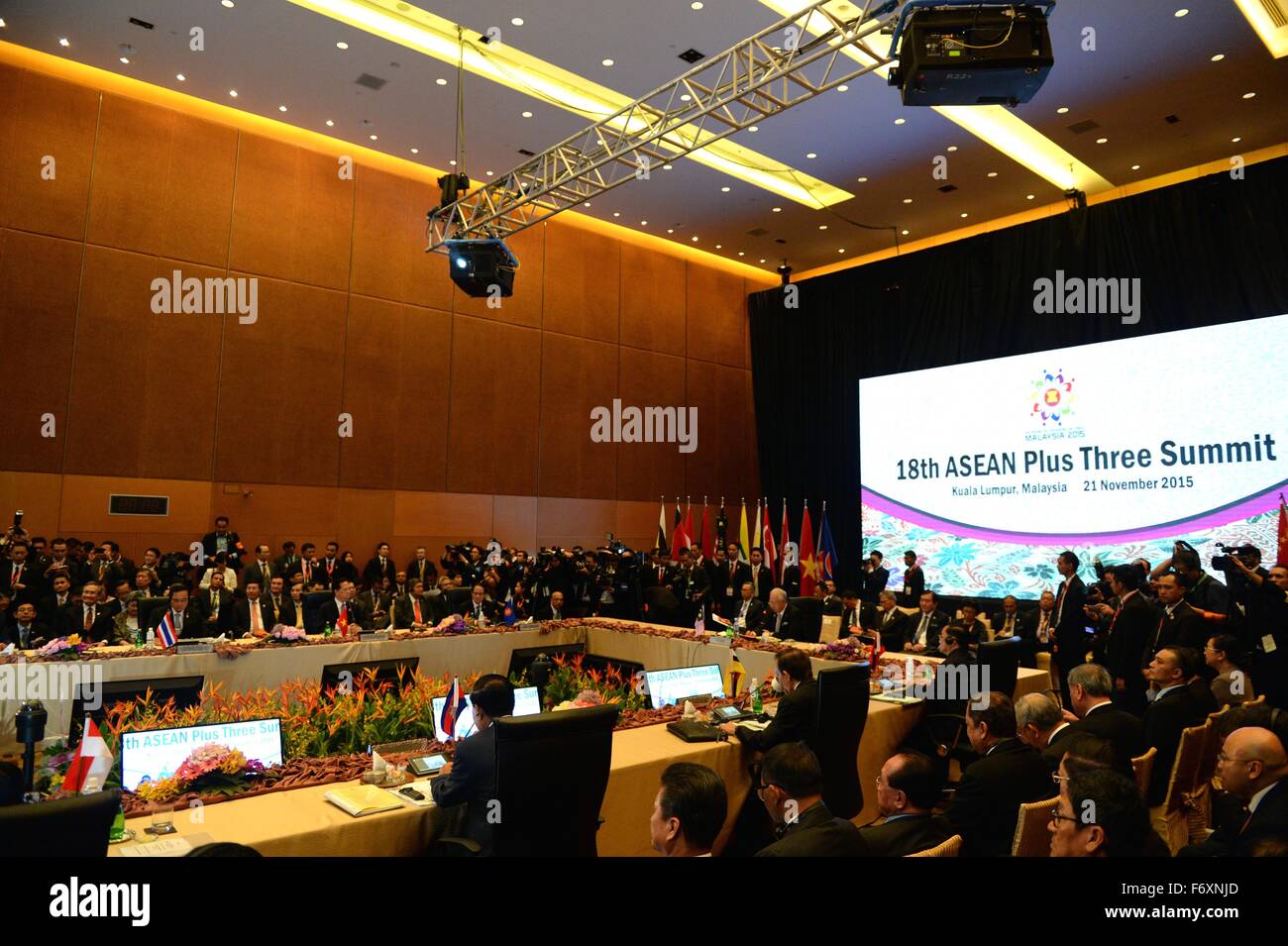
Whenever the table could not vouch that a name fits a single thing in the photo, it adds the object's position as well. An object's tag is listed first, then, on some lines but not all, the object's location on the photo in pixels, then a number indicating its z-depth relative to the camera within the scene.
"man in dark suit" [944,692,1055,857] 2.78
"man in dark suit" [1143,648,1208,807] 3.65
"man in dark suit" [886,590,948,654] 6.95
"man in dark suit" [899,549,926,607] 9.88
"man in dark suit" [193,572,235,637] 6.83
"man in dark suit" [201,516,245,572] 9.48
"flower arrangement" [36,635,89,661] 5.11
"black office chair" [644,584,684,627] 9.12
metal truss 6.03
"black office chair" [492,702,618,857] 2.60
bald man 2.32
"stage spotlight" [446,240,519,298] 7.93
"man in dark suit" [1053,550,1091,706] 7.00
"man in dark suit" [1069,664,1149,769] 3.37
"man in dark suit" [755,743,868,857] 2.33
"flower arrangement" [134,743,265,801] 2.73
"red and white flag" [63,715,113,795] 2.66
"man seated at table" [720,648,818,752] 3.73
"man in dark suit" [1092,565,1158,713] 5.45
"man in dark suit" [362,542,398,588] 10.48
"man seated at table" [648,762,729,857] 2.10
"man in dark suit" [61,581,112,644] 6.26
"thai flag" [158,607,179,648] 5.49
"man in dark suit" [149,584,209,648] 6.43
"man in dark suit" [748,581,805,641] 7.04
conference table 2.55
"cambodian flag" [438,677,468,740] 3.68
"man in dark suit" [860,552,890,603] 10.63
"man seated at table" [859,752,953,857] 2.27
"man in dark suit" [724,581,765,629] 7.41
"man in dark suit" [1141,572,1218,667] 5.12
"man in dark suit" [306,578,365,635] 7.45
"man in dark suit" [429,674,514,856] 2.76
